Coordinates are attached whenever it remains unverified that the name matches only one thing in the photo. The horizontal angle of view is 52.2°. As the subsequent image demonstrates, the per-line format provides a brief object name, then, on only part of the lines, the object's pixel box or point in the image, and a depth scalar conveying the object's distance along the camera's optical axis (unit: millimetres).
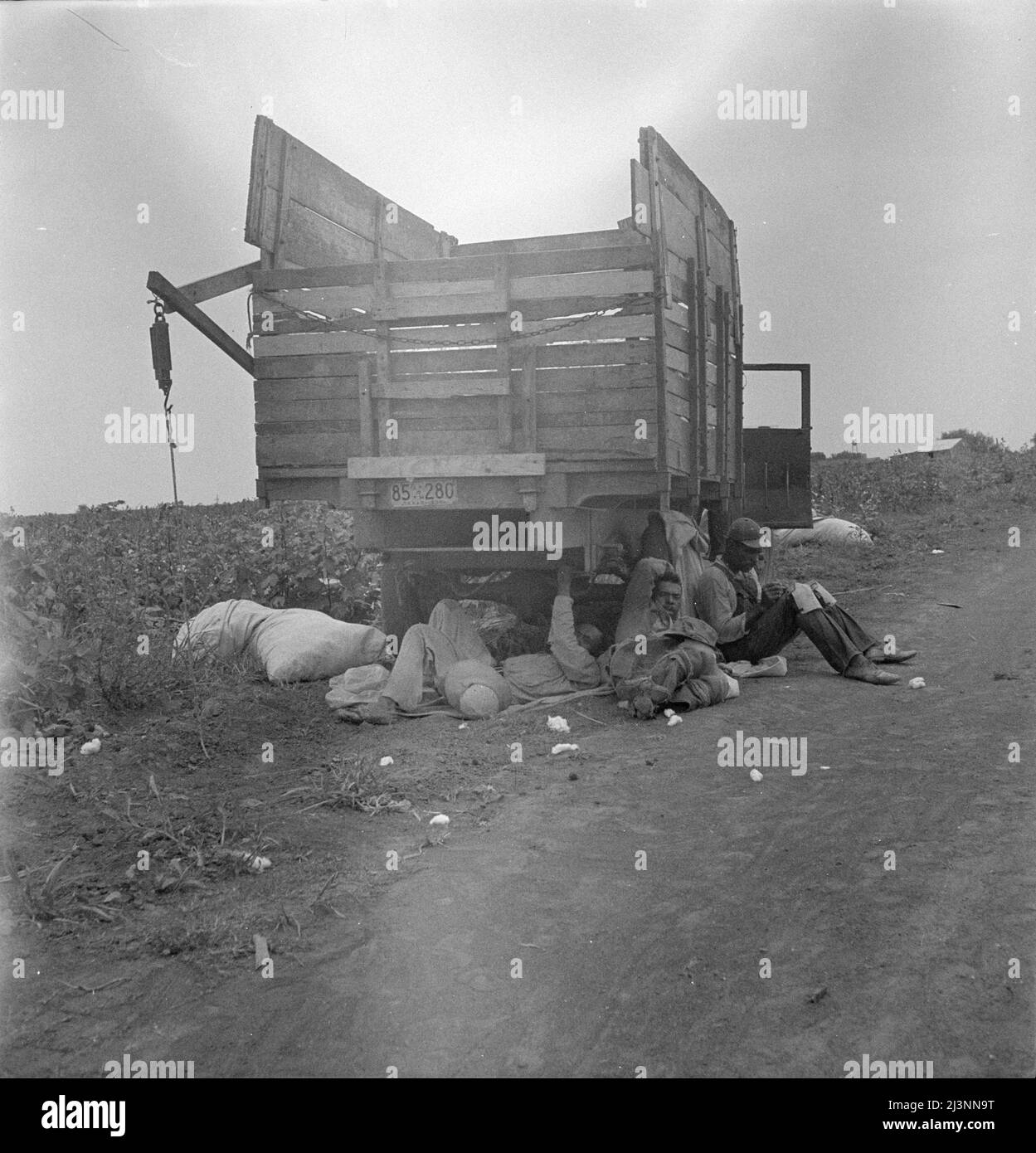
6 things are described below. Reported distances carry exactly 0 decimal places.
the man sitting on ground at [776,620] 6555
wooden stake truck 5879
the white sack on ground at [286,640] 6508
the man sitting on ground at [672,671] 5711
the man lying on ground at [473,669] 5973
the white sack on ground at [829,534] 13008
